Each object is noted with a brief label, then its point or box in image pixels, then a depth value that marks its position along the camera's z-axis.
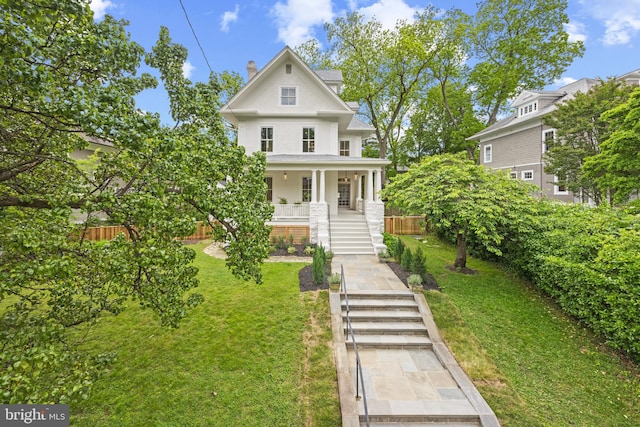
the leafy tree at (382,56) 20.64
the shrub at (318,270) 7.93
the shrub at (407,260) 8.79
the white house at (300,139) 13.03
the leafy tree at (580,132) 13.34
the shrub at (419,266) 8.04
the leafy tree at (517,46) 22.28
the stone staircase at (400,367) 4.22
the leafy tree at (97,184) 2.60
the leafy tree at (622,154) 9.21
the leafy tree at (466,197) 7.54
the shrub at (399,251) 9.94
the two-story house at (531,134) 18.53
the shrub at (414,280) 7.41
